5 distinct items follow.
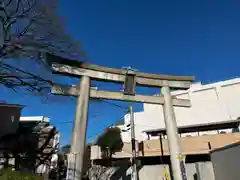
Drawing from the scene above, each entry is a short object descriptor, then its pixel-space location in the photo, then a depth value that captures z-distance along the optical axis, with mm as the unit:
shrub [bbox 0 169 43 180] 5710
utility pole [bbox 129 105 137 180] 10240
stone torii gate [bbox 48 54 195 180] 6983
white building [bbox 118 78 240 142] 18646
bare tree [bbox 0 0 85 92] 6794
